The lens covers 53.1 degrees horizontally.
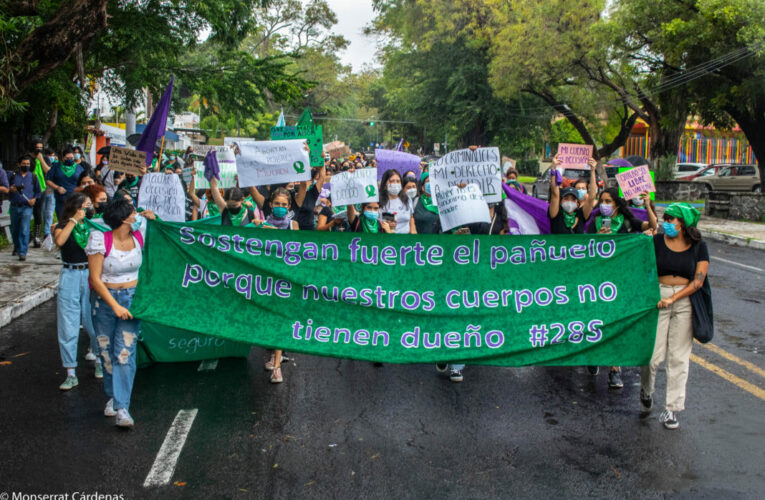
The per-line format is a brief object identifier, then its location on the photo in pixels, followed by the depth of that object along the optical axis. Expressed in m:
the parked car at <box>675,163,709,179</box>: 41.41
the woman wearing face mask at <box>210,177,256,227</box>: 7.28
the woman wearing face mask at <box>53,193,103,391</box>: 6.31
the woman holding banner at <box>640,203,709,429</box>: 5.53
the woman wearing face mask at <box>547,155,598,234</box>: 7.39
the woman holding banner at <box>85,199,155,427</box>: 5.41
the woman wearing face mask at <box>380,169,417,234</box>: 7.42
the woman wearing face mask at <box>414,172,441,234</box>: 7.59
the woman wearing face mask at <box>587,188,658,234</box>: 7.08
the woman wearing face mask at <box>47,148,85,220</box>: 12.58
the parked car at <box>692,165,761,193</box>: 36.34
